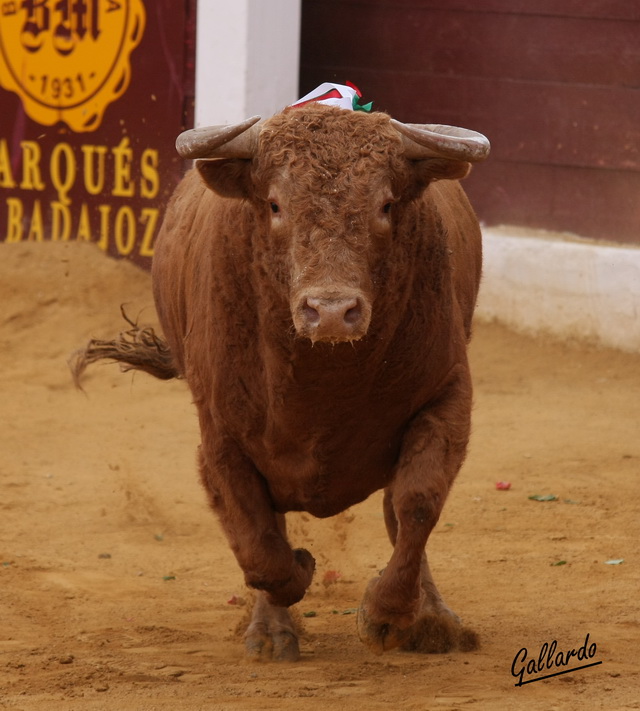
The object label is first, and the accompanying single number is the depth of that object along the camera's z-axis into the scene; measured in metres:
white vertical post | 17.42
